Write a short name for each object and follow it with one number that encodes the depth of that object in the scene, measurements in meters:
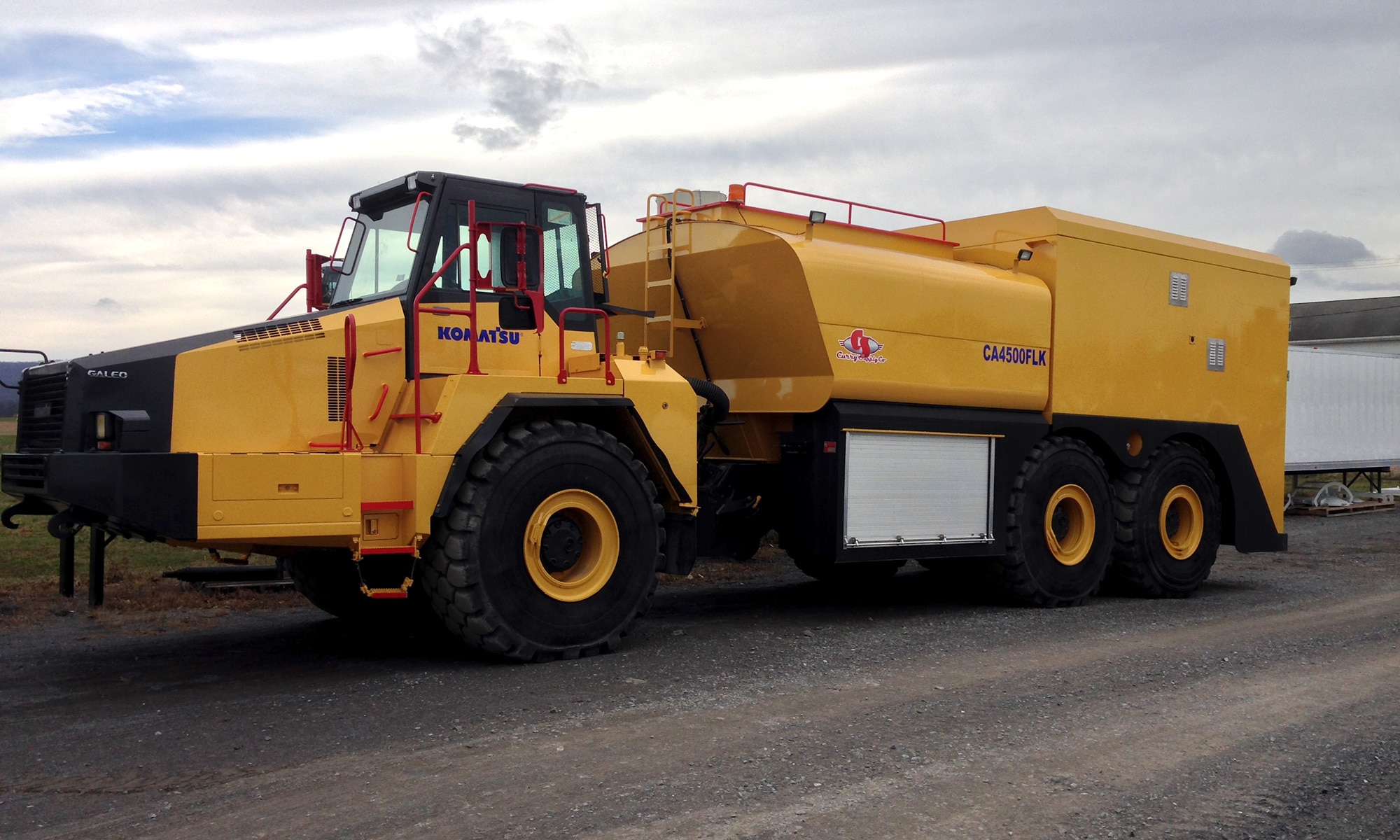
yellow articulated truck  7.20
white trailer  22.59
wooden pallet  22.92
